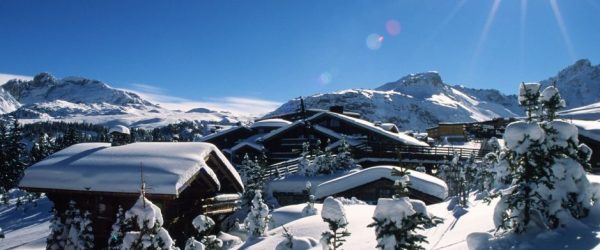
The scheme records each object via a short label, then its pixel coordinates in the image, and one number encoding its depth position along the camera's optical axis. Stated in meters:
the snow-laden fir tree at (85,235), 10.84
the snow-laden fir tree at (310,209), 15.24
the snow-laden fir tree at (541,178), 6.43
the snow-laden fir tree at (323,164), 27.39
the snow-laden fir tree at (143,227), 5.70
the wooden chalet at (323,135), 36.50
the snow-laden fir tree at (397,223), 5.28
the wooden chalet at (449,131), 72.50
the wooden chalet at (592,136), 22.30
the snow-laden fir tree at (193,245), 8.05
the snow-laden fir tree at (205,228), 9.12
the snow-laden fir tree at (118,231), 8.32
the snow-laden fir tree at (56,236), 10.94
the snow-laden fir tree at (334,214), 6.51
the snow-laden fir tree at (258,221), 12.42
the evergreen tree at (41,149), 67.06
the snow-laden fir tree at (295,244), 9.59
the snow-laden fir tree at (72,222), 11.00
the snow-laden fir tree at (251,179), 23.12
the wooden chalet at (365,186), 21.62
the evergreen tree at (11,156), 57.09
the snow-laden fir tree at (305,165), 27.52
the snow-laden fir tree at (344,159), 28.35
